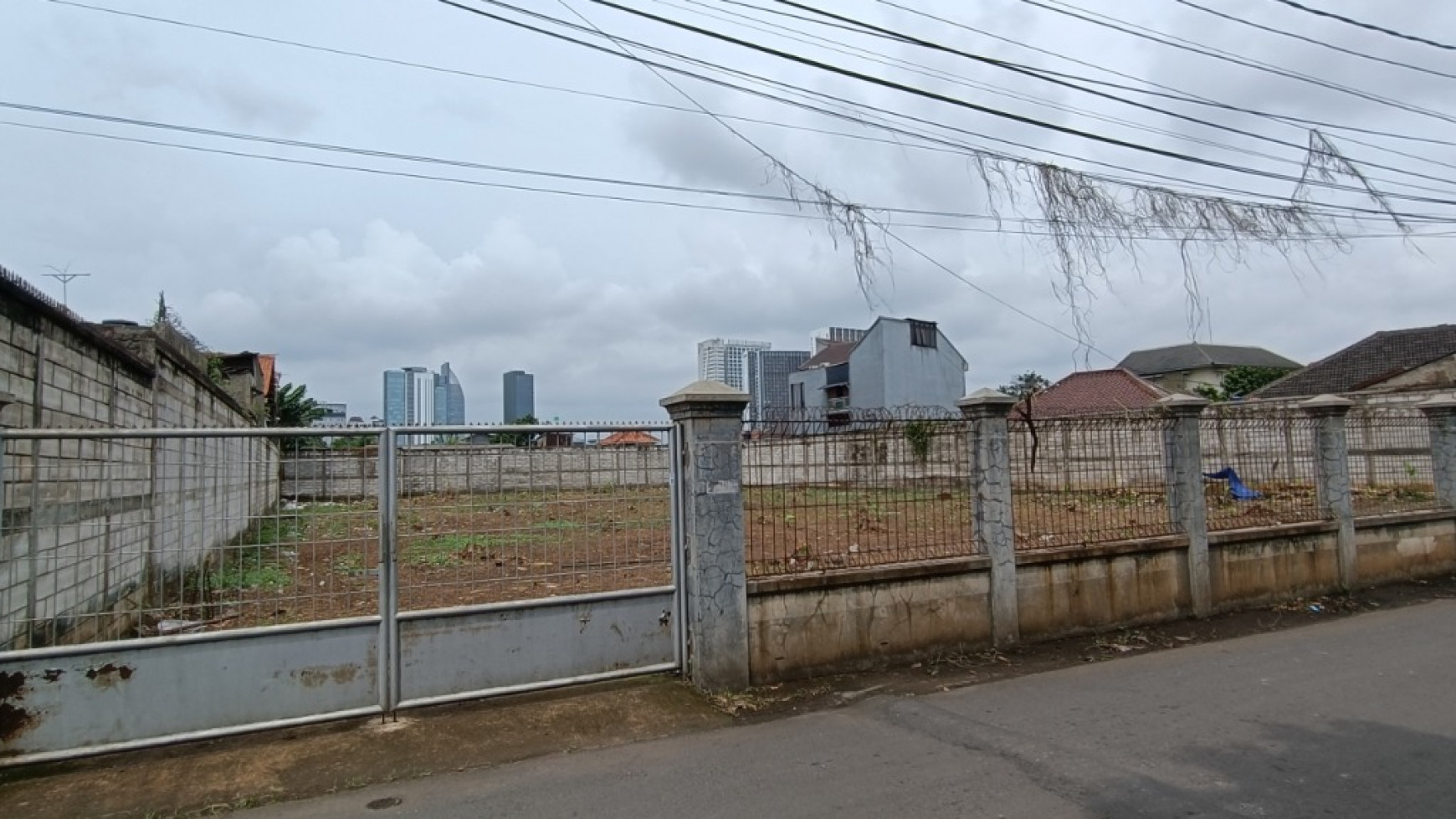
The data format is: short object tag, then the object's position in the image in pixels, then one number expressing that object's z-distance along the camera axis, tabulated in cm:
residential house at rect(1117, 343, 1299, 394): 5566
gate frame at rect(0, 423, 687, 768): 448
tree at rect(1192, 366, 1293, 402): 4694
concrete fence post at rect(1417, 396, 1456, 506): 1040
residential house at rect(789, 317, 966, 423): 4394
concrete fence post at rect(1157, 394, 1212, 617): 798
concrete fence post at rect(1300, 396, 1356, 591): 919
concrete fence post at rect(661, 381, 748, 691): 567
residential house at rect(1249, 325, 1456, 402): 2692
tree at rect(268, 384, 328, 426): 2734
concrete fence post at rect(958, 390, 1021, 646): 684
